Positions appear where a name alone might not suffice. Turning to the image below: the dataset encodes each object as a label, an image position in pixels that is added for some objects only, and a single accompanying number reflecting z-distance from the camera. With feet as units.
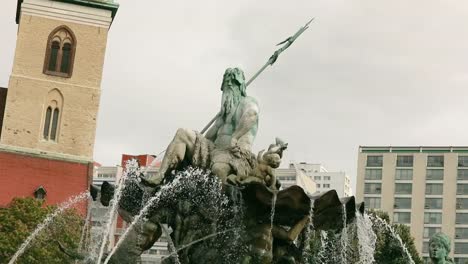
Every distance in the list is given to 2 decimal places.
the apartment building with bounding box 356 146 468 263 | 393.50
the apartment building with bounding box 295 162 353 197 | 527.52
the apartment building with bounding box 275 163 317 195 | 440.99
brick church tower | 231.71
